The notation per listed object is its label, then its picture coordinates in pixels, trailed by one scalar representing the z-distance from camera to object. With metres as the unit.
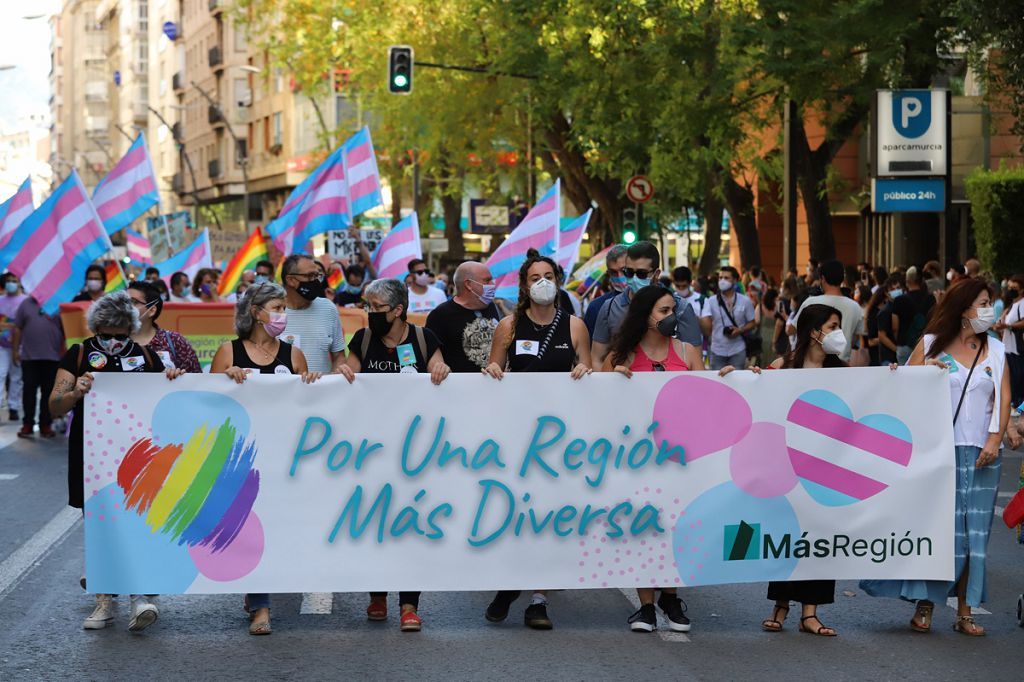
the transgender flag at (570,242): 19.66
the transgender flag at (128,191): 18.84
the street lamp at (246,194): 66.21
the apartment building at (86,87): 142.75
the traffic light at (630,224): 29.62
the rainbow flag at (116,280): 19.64
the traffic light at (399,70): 28.83
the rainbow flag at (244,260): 24.61
